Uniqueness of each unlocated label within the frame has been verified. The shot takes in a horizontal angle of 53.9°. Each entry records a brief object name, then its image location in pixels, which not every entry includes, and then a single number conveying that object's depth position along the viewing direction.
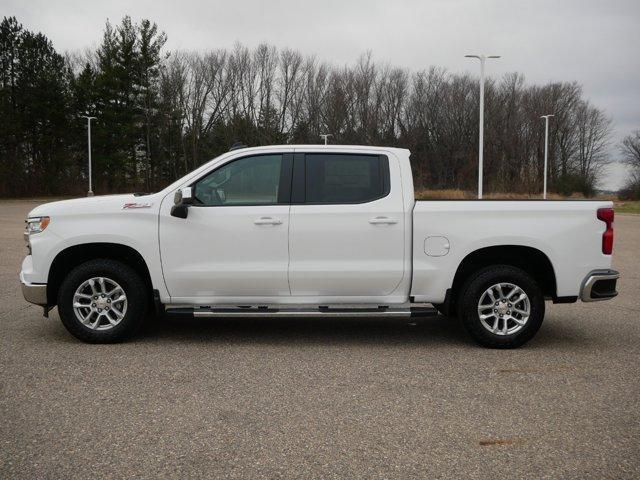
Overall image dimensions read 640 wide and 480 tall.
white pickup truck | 6.06
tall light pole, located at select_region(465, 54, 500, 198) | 28.31
